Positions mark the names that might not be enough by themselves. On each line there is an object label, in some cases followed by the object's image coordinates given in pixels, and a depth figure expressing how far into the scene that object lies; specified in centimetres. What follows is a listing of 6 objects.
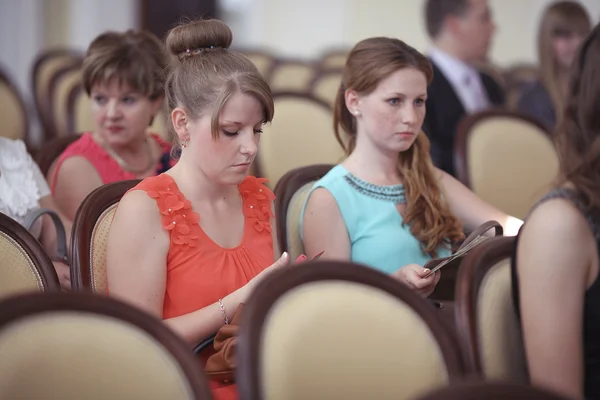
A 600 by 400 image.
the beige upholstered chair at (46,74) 1037
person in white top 488
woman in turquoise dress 475
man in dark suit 739
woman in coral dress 367
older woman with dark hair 551
